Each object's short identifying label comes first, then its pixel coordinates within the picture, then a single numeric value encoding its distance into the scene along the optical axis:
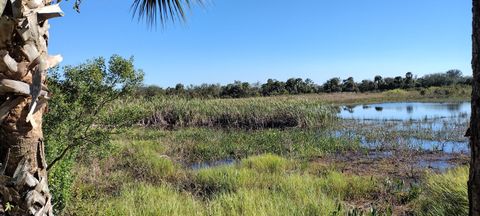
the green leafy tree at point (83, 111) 5.30
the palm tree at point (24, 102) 2.54
